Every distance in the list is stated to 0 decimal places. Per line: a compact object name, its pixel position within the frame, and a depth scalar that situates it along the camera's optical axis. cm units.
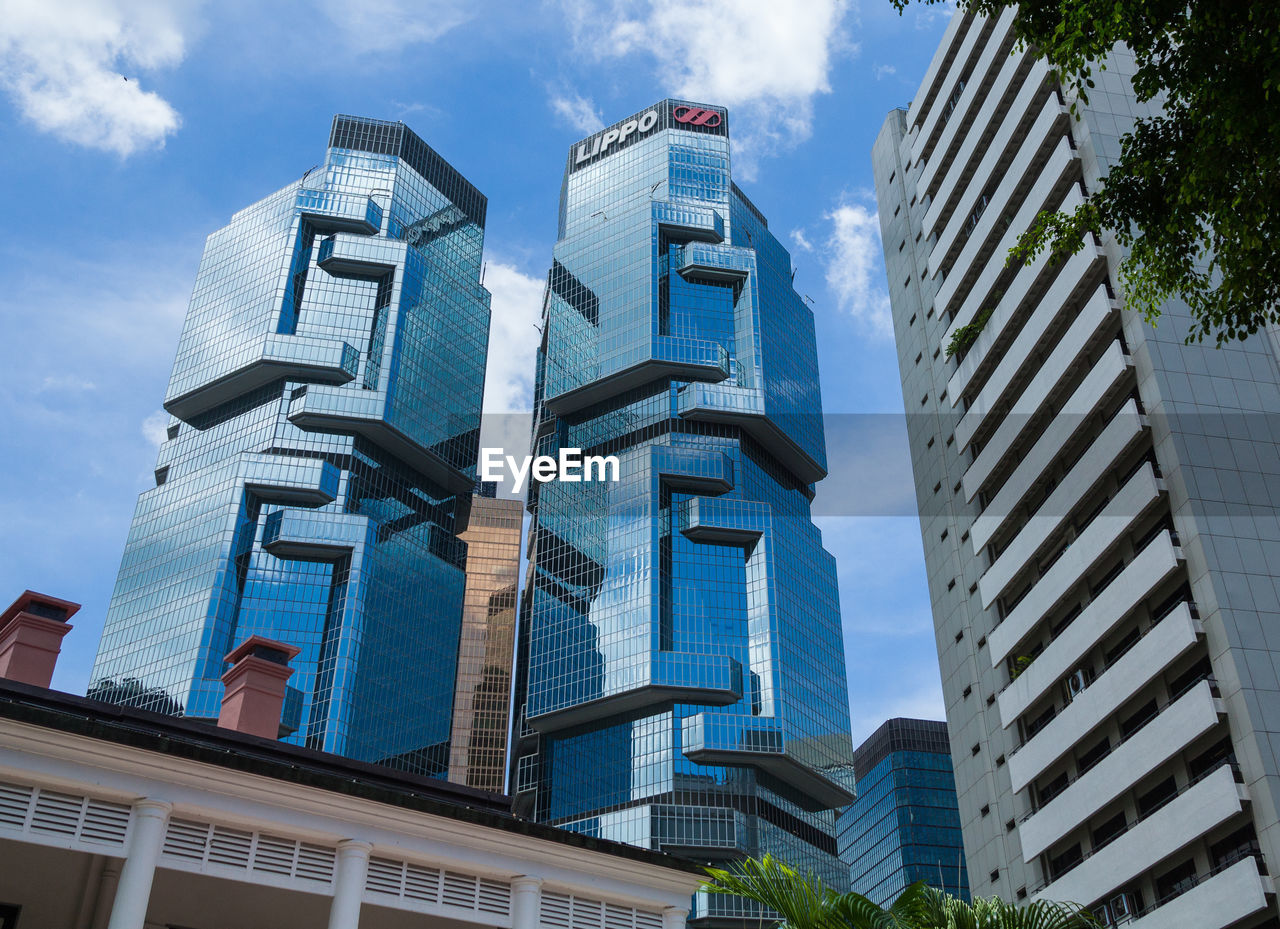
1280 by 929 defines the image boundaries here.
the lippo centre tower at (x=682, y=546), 14438
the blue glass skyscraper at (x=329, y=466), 14388
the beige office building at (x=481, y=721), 18788
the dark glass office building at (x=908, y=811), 18012
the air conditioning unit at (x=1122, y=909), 4612
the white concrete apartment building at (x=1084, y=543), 4344
